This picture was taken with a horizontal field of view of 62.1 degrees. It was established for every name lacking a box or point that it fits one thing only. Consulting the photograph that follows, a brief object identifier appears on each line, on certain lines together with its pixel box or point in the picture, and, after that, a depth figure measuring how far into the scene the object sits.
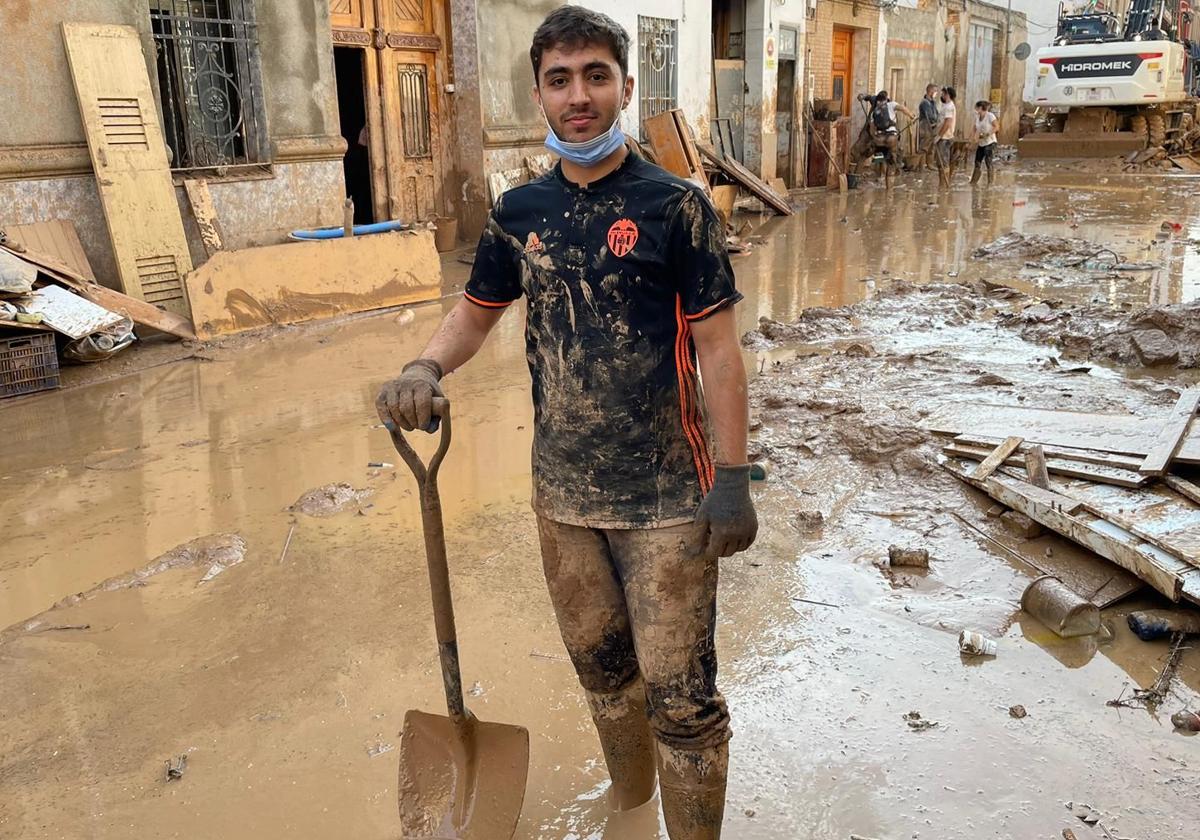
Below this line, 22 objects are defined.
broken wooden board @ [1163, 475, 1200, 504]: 3.97
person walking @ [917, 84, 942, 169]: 20.95
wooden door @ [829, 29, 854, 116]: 21.85
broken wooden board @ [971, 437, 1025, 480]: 4.52
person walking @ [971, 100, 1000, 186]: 18.95
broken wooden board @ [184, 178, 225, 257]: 8.23
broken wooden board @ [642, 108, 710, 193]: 12.45
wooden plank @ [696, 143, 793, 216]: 14.38
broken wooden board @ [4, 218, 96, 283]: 7.11
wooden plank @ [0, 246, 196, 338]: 6.77
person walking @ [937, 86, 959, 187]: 19.44
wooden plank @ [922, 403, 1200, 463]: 4.51
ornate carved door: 10.50
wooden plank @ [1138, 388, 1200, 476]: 4.16
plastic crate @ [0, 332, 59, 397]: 6.11
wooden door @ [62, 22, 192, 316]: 7.39
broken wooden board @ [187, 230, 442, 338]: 7.55
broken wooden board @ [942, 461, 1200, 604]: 3.36
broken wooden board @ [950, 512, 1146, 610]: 3.61
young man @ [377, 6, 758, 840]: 2.04
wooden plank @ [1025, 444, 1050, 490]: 4.29
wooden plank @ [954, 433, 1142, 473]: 4.31
